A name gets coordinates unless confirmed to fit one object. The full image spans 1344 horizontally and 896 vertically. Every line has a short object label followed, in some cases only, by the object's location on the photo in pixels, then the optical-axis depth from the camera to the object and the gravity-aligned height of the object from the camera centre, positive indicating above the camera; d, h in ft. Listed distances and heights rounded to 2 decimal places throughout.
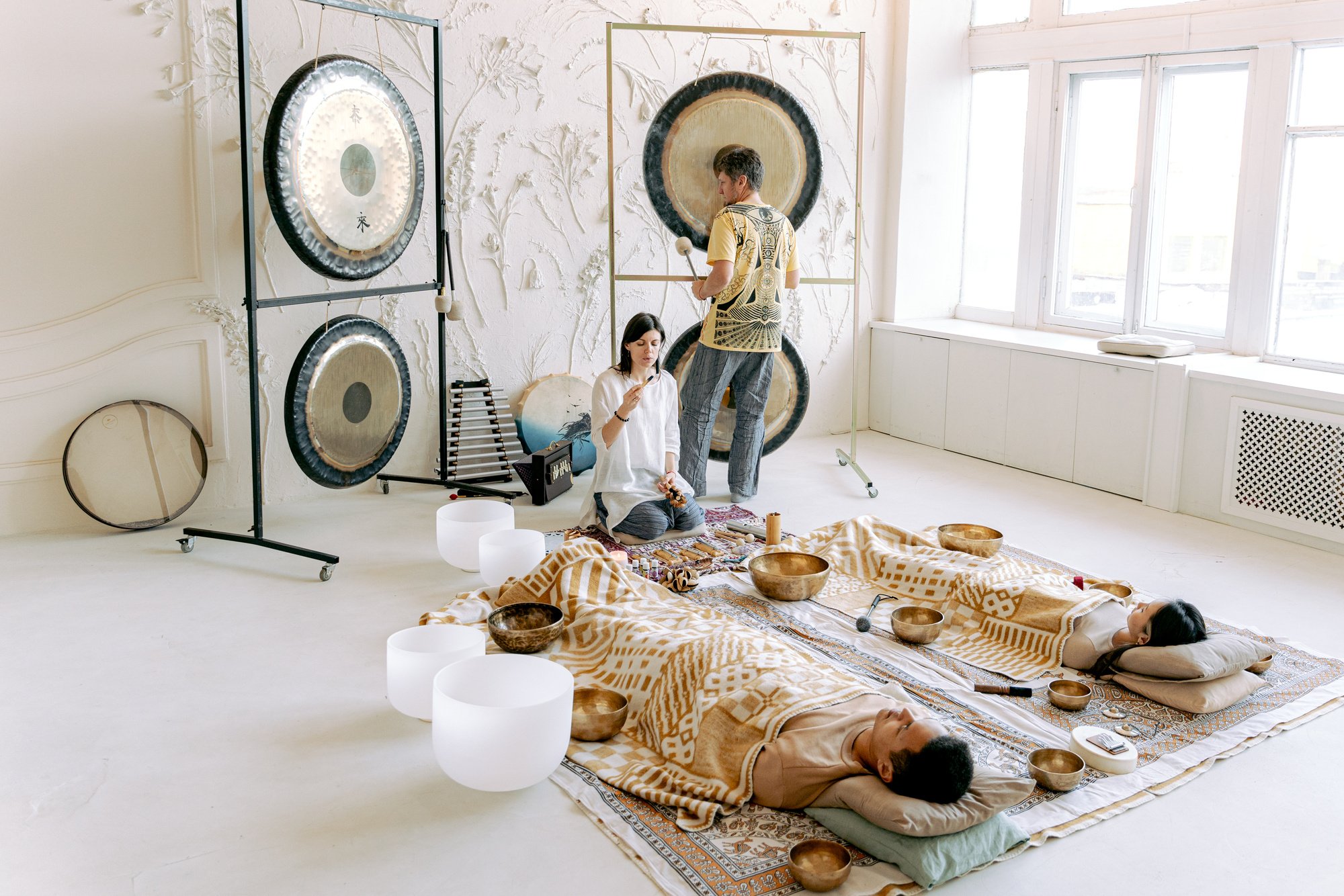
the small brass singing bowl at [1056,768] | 7.65 -3.36
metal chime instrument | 15.72 -2.38
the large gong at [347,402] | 12.20 -1.58
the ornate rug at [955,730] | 6.80 -3.40
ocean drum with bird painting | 16.21 -2.16
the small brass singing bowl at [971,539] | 11.57 -2.71
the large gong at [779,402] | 15.29 -1.79
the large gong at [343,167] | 11.52 +1.01
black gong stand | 11.60 -0.16
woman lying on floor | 9.02 -2.87
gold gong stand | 13.64 +0.98
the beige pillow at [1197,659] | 8.80 -2.96
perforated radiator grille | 13.07 -2.17
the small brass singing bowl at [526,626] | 9.48 -3.07
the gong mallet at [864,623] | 10.19 -3.12
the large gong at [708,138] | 13.93 +1.67
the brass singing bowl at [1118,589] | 10.81 -2.96
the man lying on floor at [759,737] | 6.77 -3.03
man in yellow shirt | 13.78 -0.57
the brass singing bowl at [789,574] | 10.84 -2.94
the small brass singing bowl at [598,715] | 8.20 -3.29
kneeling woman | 12.78 -2.04
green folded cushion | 6.61 -3.40
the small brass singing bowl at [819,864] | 6.48 -3.44
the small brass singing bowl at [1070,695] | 8.77 -3.22
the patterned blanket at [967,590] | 9.76 -2.94
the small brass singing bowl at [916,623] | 9.89 -3.07
